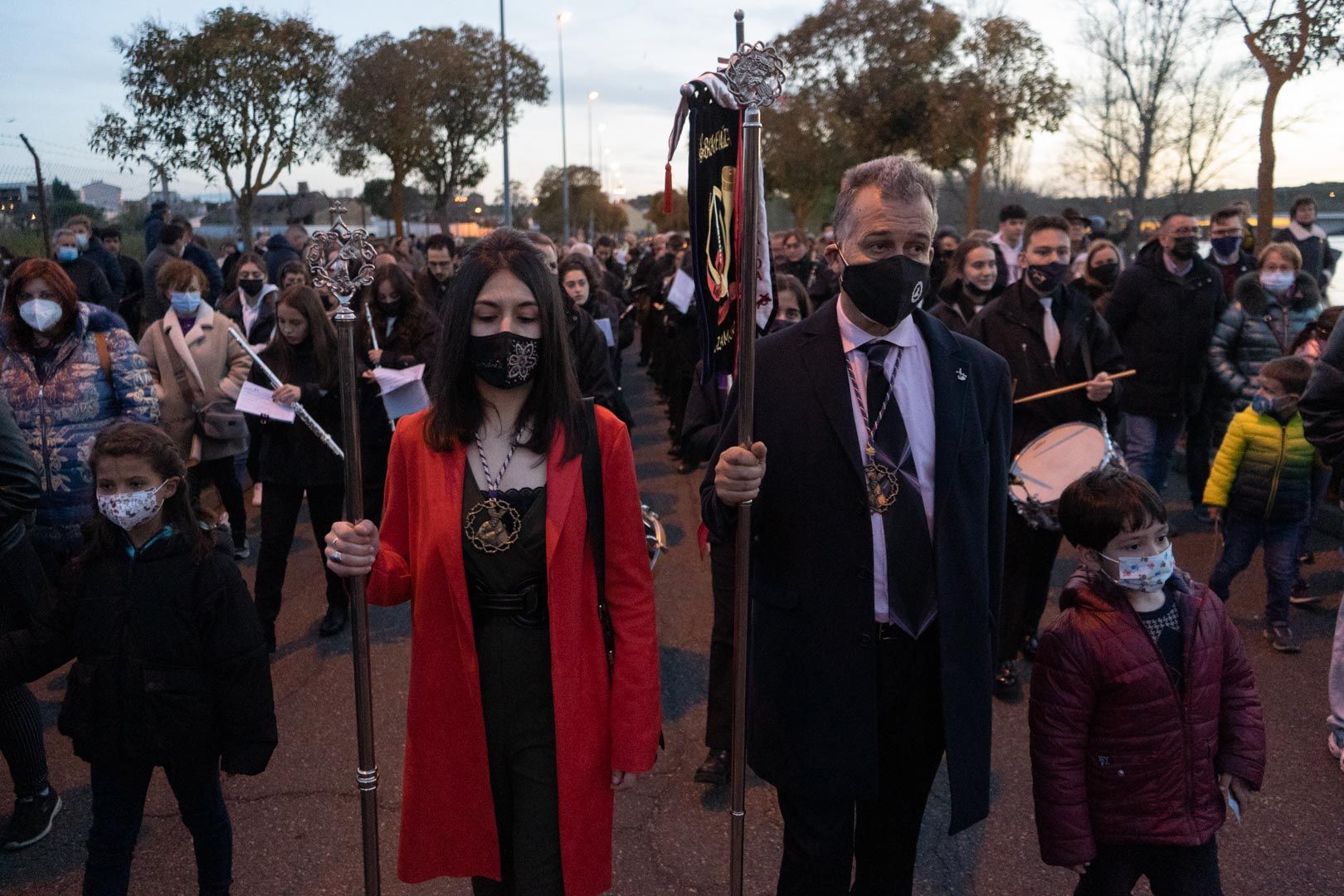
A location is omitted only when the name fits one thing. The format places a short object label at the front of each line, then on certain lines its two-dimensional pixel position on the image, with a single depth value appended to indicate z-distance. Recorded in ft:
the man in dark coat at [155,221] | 39.78
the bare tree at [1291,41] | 34.53
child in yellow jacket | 18.74
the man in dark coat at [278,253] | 43.29
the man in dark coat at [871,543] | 8.46
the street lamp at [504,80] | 86.63
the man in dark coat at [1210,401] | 28.22
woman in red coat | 8.26
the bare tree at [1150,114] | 55.62
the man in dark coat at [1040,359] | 16.87
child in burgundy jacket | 9.21
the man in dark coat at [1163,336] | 24.34
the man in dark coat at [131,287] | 40.14
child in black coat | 10.23
